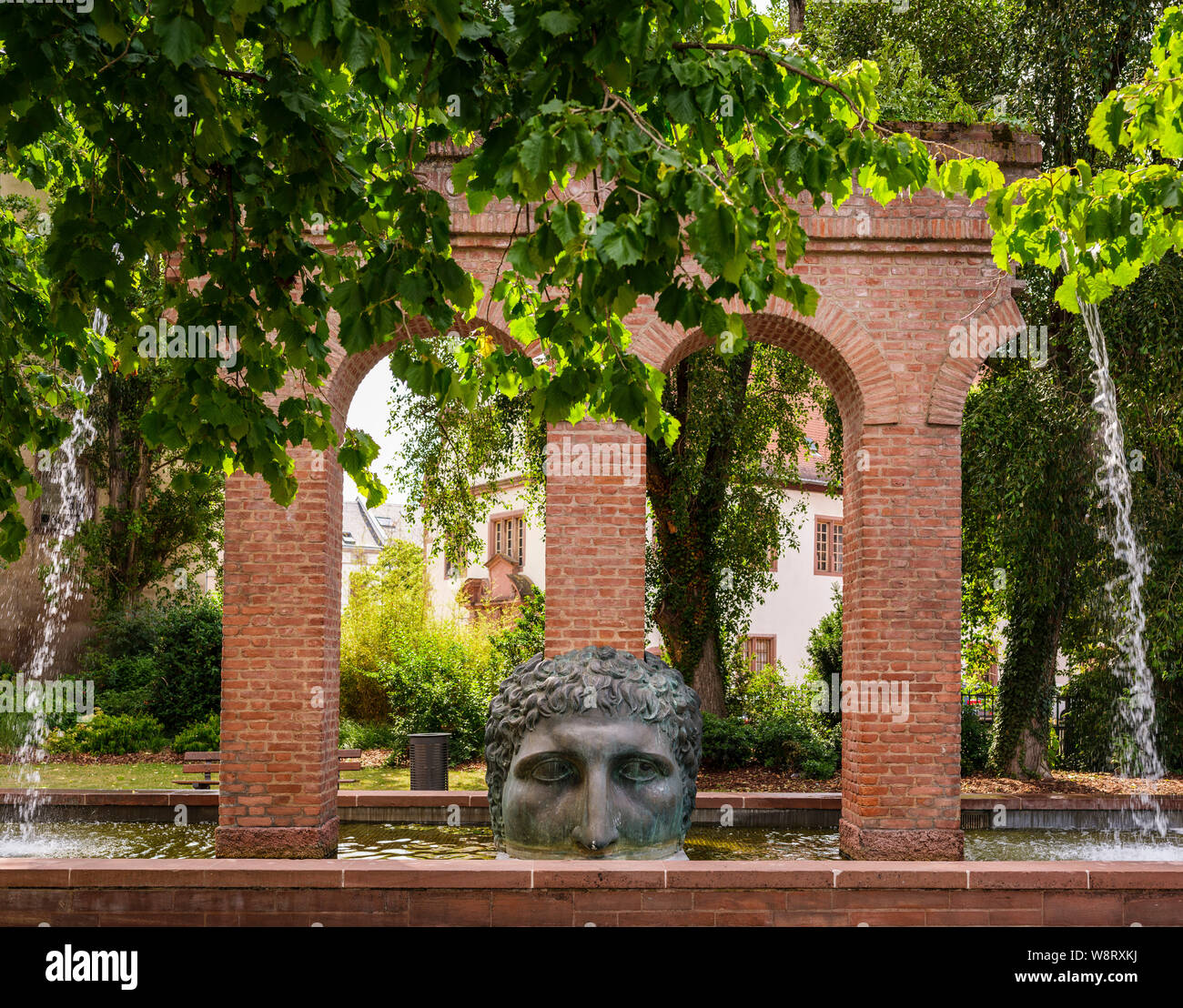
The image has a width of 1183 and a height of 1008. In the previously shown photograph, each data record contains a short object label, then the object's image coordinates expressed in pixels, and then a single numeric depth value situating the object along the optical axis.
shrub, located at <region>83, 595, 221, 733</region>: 18.88
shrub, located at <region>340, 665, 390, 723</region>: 21.12
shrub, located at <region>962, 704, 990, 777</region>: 14.93
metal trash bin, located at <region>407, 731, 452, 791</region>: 12.45
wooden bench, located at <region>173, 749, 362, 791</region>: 11.90
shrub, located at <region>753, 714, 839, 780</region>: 14.59
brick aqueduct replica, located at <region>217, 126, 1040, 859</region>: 8.80
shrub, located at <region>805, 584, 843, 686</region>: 18.92
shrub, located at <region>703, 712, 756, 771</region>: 14.70
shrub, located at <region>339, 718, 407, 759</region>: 18.77
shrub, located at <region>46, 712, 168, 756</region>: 17.62
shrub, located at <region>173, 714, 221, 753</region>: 17.25
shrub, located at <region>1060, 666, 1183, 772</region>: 14.34
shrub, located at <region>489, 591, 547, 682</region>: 17.42
